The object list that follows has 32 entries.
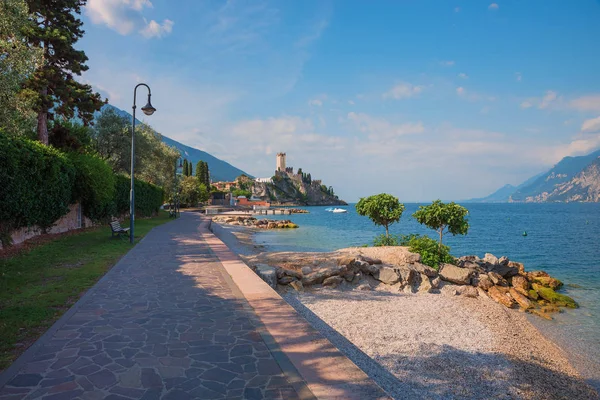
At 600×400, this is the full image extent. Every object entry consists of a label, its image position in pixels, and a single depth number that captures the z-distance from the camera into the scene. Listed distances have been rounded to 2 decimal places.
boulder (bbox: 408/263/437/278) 14.52
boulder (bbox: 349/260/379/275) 14.06
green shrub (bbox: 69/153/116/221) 19.56
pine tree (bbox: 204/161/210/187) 96.55
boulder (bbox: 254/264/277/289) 11.45
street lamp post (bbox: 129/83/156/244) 15.84
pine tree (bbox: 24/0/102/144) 21.00
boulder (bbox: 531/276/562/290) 16.15
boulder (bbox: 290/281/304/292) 11.89
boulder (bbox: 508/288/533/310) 12.63
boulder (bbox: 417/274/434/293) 13.22
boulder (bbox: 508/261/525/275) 18.12
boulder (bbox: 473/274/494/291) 14.28
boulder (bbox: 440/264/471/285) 14.51
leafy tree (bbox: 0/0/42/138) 14.86
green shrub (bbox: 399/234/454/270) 16.52
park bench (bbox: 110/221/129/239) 17.47
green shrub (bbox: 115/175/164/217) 27.66
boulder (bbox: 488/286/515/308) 12.74
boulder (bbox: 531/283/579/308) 13.24
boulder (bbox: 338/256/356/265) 14.00
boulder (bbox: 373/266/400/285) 13.52
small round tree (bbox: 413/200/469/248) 17.47
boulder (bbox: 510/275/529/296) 14.23
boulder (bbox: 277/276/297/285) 12.08
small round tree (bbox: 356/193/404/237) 21.59
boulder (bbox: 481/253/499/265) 19.33
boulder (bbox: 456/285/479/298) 13.24
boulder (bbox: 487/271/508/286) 14.93
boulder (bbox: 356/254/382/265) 14.95
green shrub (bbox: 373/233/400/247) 22.22
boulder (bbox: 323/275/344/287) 12.71
